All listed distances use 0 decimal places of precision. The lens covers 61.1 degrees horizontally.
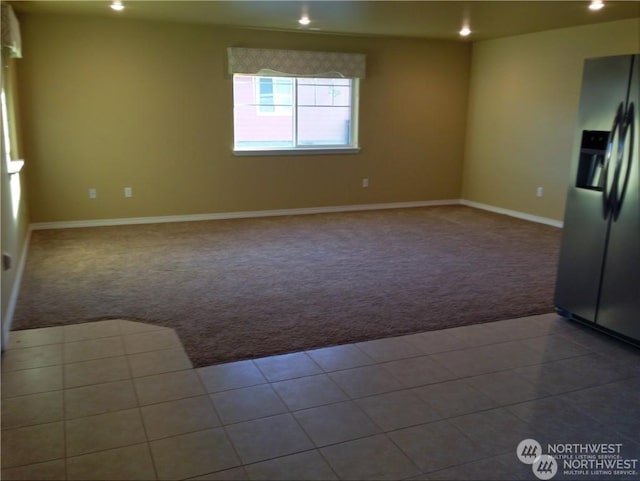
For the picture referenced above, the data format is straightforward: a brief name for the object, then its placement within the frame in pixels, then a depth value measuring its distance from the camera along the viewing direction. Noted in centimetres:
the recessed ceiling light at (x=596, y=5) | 475
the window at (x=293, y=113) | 675
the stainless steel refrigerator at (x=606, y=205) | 308
